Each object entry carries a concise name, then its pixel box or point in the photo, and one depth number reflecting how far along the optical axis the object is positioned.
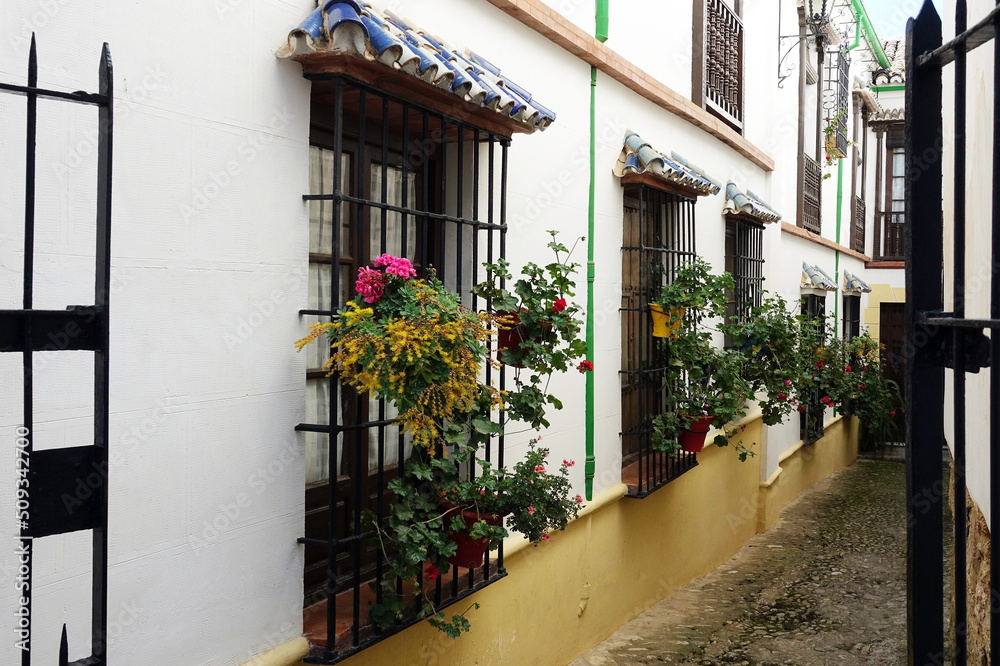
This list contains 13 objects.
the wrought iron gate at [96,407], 1.66
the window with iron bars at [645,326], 6.18
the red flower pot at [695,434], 6.40
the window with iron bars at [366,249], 3.20
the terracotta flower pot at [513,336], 3.87
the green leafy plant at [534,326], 3.82
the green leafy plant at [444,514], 3.30
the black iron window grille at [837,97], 12.98
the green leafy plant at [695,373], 6.09
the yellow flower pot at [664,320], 6.22
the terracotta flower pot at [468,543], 3.57
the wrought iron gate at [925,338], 2.15
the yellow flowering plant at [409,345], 2.89
